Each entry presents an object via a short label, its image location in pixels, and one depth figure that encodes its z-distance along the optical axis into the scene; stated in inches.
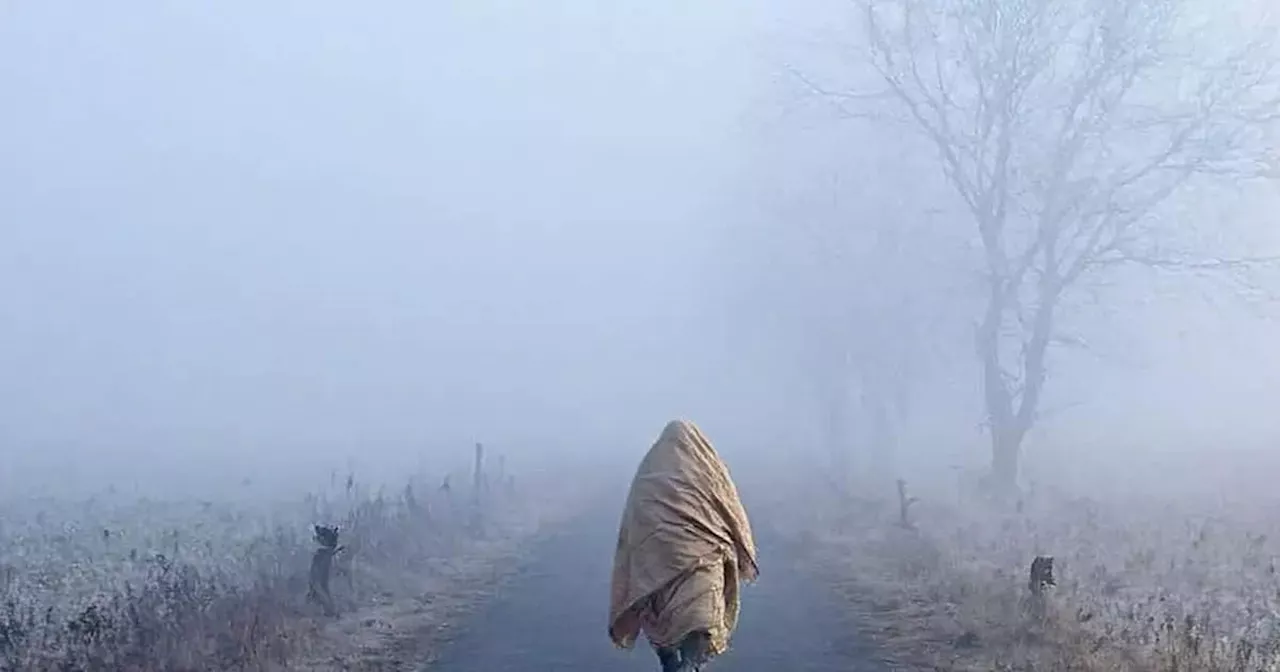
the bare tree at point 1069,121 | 1055.0
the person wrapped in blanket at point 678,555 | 332.2
